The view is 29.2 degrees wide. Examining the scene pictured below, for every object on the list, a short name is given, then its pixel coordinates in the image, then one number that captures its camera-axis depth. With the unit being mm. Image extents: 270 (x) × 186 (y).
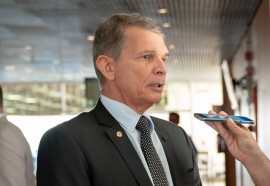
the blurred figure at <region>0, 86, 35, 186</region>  2967
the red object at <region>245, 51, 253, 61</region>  8473
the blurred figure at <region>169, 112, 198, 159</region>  7559
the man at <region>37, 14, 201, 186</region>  1498
